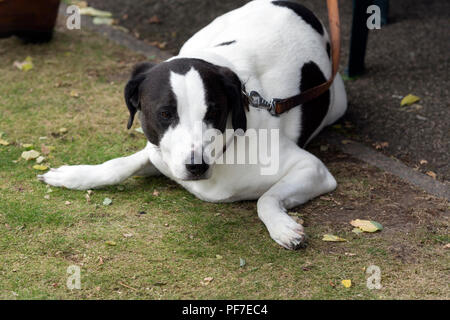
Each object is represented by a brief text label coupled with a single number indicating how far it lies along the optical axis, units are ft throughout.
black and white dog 10.37
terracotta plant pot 18.74
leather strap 11.97
